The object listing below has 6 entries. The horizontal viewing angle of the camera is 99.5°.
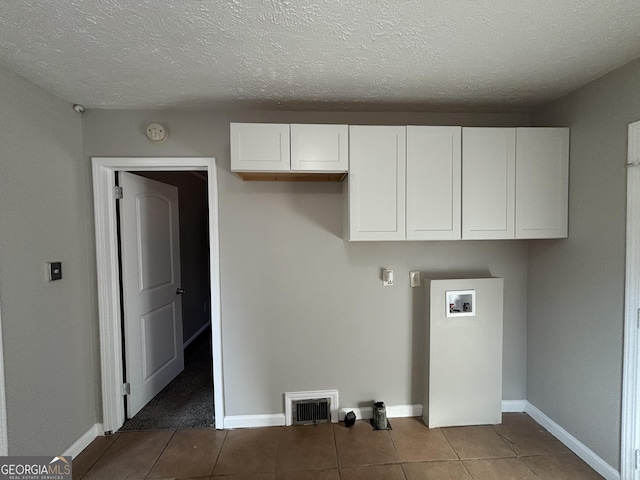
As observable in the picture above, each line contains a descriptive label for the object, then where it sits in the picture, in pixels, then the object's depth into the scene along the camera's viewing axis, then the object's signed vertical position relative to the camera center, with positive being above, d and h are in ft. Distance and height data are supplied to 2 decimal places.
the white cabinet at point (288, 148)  5.53 +1.71
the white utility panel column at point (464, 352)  6.61 -3.03
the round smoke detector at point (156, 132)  6.35 +2.35
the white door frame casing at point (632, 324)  4.81 -1.75
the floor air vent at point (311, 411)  6.86 -4.58
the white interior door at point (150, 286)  7.07 -1.58
